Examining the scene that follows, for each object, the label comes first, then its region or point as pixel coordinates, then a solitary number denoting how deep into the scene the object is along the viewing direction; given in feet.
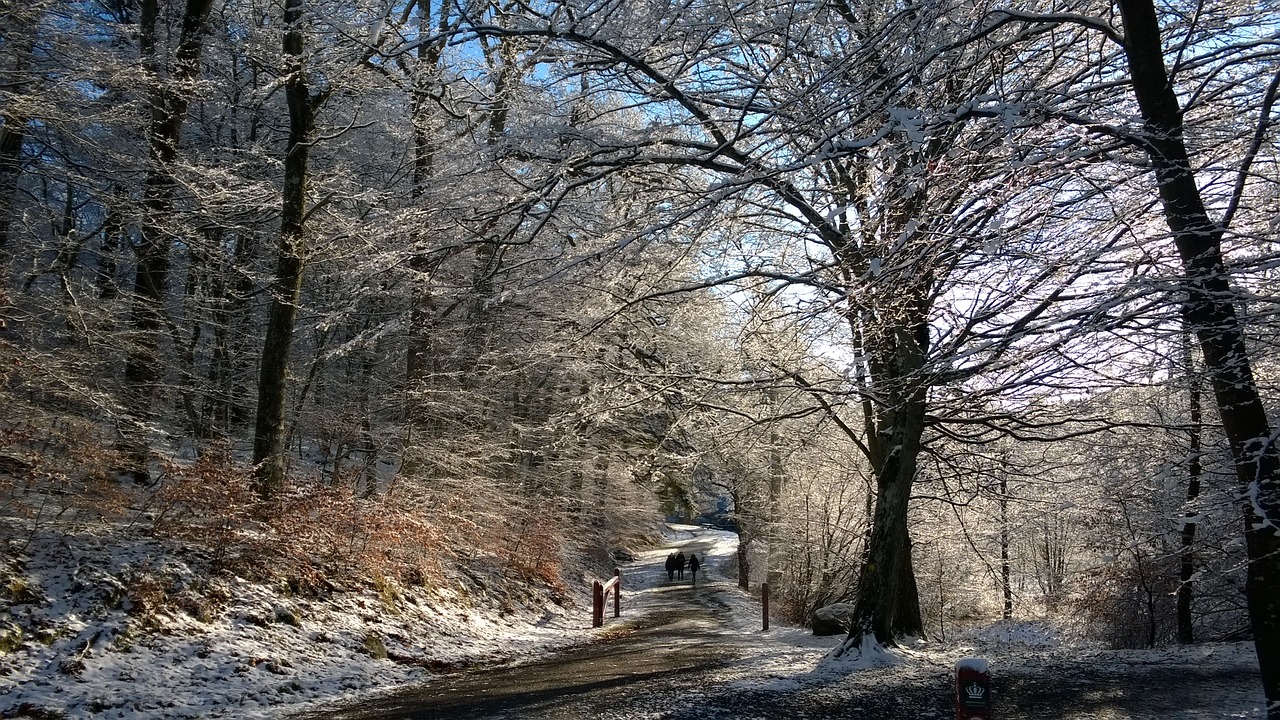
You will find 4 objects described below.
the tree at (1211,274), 14.84
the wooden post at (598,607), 53.52
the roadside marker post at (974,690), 14.06
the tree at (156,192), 33.60
